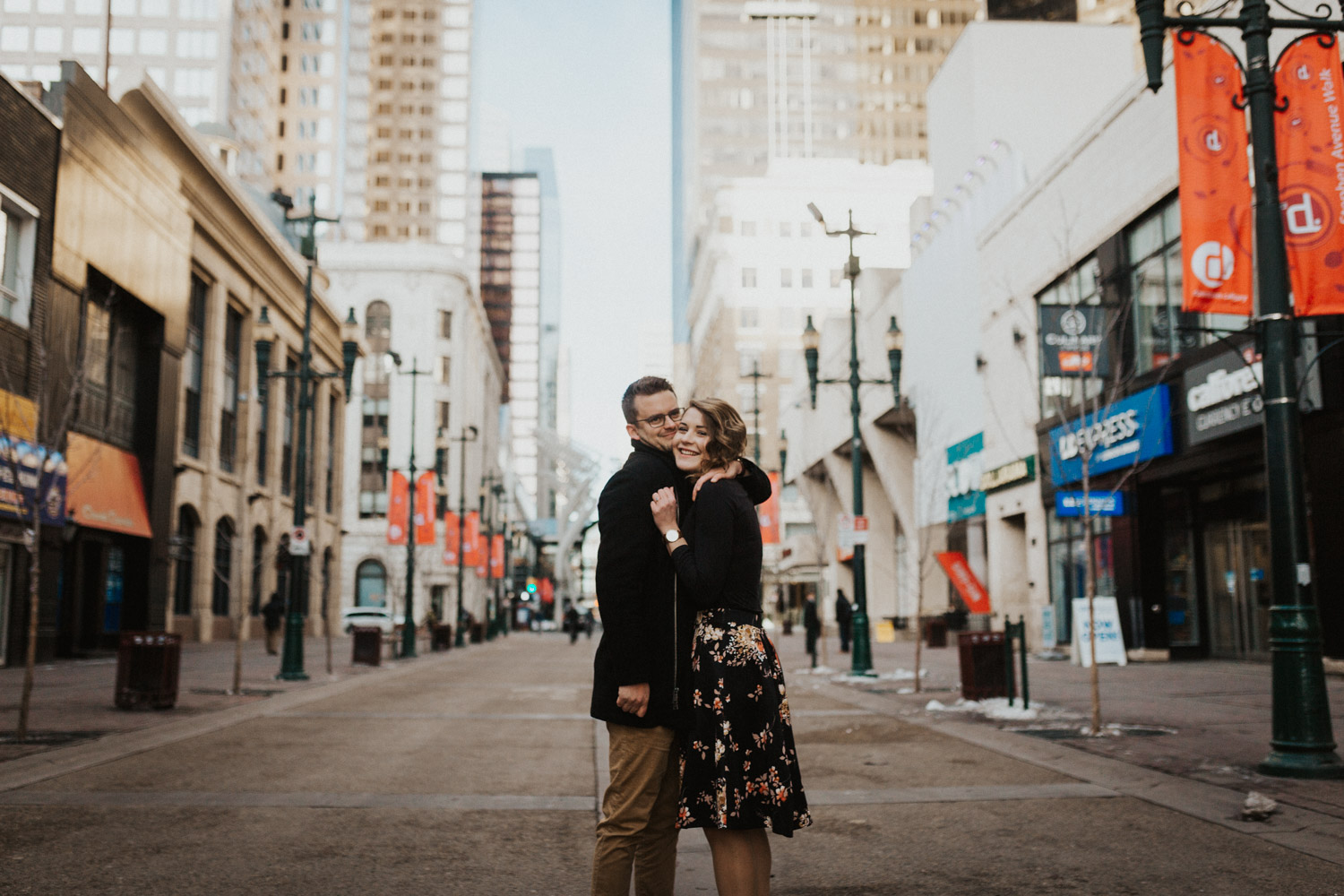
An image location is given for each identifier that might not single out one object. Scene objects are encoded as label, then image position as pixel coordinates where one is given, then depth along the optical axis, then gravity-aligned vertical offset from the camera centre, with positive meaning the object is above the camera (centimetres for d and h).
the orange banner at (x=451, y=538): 4850 +233
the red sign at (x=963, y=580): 2452 +29
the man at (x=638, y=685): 417 -32
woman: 408 -40
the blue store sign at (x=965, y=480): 3522 +350
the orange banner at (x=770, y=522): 3762 +231
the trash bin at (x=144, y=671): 1426 -92
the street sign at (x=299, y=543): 2053 +91
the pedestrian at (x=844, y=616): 3014 -61
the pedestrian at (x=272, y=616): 2845 -50
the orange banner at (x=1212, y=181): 1056 +378
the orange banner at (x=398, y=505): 4488 +347
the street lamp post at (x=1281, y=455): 843 +104
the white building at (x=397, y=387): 7788 +1445
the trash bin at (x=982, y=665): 1480 -90
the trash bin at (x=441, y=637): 3753 -136
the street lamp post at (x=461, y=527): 4703 +276
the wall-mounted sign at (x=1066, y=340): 2244 +499
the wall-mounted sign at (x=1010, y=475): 2941 +309
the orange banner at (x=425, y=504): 4425 +347
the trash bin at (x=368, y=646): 2653 -116
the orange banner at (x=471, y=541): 5150 +233
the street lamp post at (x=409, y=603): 3155 -24
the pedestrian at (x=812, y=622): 2491 -64
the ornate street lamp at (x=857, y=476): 2080 +218
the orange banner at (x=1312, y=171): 992 +371
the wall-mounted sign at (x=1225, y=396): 1818 +330
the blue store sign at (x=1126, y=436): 2253 +316
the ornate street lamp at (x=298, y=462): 2061 +243
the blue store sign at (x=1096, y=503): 2252 +174
